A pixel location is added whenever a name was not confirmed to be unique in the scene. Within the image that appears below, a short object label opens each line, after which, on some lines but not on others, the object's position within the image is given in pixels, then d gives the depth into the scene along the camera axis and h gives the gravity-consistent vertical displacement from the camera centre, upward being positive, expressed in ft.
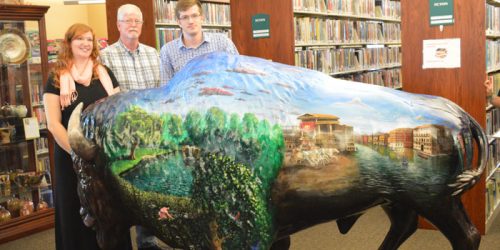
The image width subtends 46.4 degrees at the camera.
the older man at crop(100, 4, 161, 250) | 12.14 +0.72
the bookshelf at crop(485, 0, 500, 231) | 17.17 -1.39
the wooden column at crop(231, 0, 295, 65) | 19.30 +1.89
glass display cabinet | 17.74 -1.01
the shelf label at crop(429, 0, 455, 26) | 15.05 +1.70
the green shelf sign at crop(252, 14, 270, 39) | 19.39 +2.02
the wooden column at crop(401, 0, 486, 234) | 14.85 +0.36
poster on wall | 15.15 +0.65
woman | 10.38 -0.04
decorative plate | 17.67 +1.57
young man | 11.91 +0.93
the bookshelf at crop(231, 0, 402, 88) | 19.48 +1.94
